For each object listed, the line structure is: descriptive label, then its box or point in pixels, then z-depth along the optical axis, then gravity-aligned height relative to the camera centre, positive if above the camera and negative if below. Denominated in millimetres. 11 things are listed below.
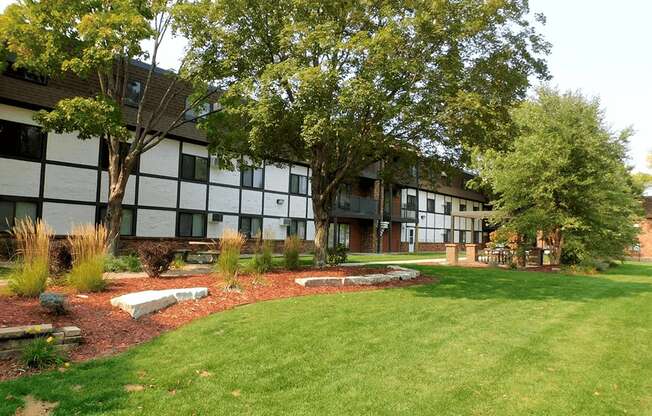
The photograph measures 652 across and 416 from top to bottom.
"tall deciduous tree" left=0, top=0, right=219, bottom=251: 11445 +4748
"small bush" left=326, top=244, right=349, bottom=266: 14695 -481
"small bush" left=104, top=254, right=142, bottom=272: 12219 -817
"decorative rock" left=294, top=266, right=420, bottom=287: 10292 -906
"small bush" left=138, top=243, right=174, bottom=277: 10555 -526
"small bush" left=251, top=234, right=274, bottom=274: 11531 -516
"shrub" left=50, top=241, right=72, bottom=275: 8961 -513
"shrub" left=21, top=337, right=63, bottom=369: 4867 -1285
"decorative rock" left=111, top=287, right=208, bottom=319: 6957 -1021
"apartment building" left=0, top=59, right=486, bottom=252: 15898 +2090
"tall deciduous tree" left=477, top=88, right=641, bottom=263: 17781 +2645
